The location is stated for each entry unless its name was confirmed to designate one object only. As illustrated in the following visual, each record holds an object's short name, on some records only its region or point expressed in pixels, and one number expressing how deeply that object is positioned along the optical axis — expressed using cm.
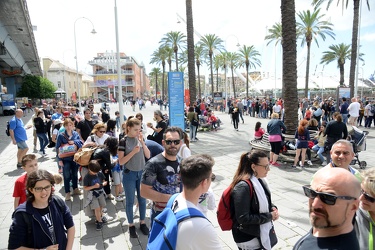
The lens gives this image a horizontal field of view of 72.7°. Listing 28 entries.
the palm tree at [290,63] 885
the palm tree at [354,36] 1869
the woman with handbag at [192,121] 1230
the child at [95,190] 450
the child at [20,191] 326
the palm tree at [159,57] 5310
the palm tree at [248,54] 4494
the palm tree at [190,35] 1586
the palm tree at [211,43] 4322
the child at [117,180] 568
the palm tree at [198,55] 4843
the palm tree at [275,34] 3550
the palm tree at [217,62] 5328
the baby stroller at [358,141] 777
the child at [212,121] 1709
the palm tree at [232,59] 5019
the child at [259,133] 1053
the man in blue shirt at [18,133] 806
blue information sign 1134
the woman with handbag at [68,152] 569
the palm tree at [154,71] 7512
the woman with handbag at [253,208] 250
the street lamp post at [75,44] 2406
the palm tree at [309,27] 3060
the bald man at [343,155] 357
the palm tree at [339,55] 3884
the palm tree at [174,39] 4191
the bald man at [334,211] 143
